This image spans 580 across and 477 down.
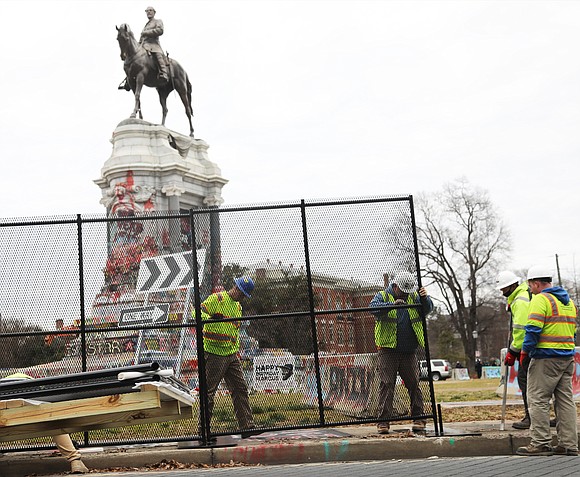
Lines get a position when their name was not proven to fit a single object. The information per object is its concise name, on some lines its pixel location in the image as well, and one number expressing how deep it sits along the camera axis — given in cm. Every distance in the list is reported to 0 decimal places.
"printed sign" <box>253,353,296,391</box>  916
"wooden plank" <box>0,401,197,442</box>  640
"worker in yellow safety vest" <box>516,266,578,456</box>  823
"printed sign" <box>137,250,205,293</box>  980
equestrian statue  2862
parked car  4879
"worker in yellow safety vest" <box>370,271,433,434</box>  935
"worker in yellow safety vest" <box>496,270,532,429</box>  945
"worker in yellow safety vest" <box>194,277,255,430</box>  930
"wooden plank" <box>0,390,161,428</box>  622
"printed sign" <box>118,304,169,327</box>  950
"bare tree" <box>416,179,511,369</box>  5906
